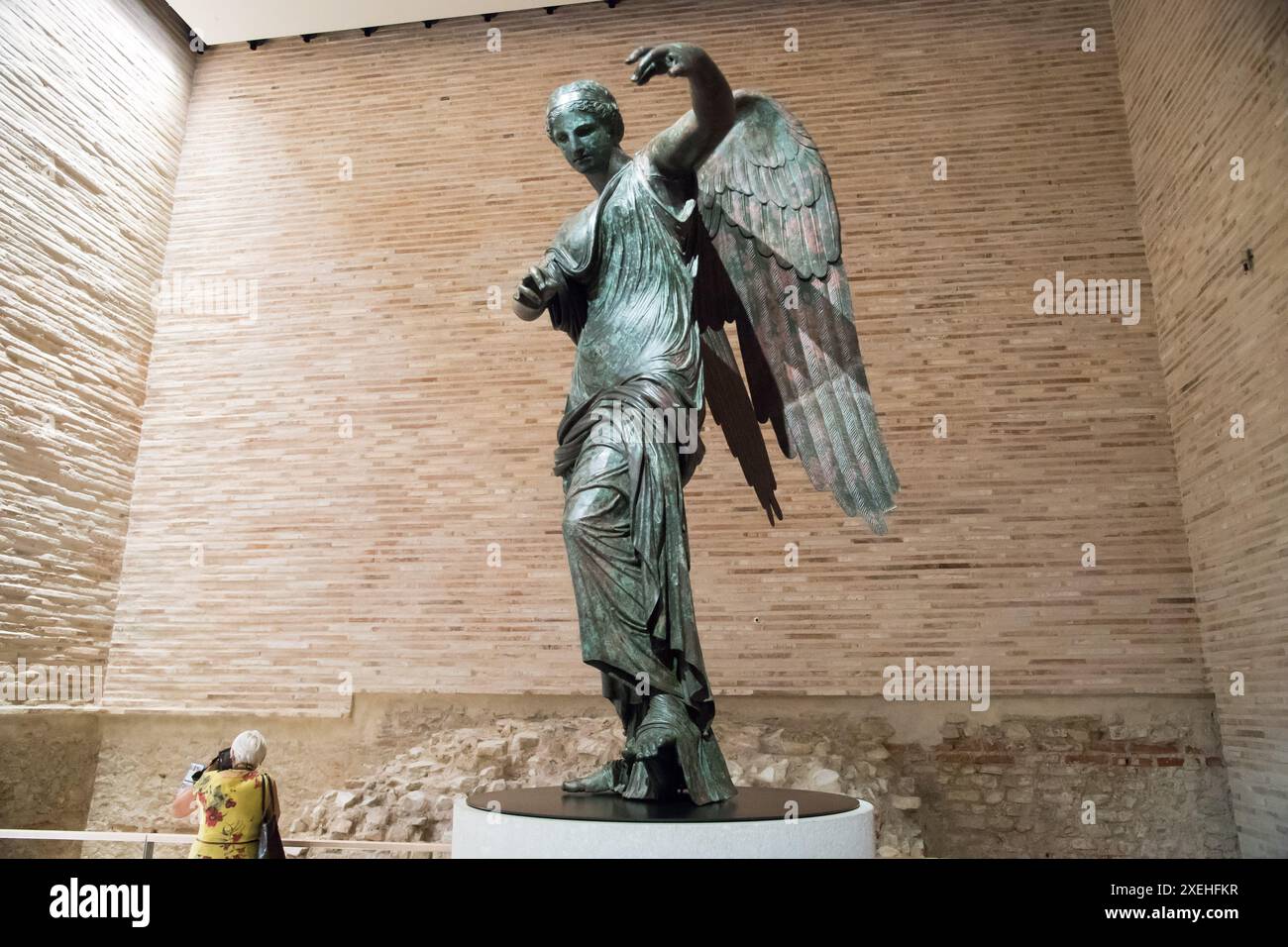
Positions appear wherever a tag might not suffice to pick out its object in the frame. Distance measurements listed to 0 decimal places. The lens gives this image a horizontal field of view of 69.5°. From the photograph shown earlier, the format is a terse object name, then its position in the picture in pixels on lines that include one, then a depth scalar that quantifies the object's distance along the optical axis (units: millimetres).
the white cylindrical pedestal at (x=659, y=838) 1965
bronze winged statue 2434
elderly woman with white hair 3639
